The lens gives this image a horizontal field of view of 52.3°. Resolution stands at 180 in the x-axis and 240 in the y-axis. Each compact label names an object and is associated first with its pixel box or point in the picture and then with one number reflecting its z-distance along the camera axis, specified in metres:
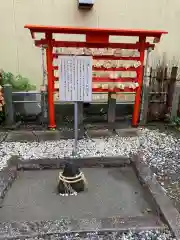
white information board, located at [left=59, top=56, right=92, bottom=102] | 2.83
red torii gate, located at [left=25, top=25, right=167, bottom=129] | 3.79
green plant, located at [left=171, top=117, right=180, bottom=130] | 4.78
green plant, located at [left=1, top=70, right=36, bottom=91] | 4.62
